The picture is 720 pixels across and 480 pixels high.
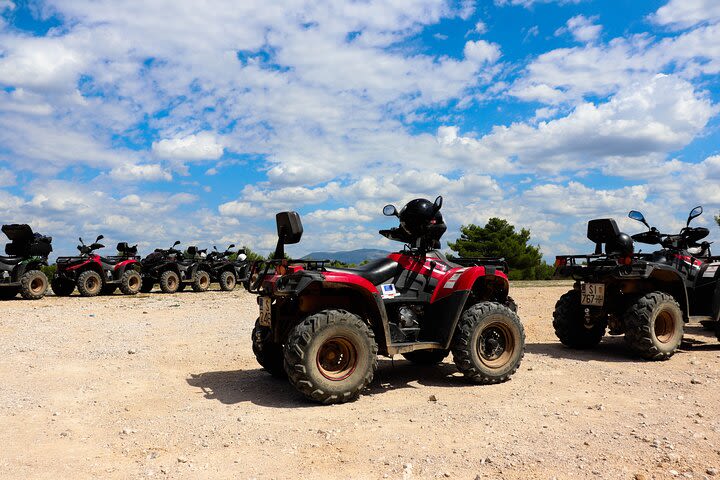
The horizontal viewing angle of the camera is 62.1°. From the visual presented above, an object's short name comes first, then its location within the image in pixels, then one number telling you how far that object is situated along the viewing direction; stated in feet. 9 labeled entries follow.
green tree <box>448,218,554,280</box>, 102.27
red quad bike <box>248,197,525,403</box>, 18.70
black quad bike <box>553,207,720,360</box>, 25.93
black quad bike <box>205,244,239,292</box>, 74.18
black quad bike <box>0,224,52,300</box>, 57.00
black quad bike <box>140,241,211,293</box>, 69.67
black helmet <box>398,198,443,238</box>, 21.70
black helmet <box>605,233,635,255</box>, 27.96
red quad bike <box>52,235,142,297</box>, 62.90
